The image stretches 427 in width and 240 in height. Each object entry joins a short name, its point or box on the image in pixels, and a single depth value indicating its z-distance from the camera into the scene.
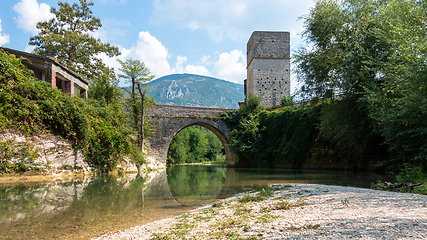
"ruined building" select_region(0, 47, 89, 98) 11.69
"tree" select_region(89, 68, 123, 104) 15.79
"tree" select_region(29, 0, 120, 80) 19.33
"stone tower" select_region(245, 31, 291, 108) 26.27
